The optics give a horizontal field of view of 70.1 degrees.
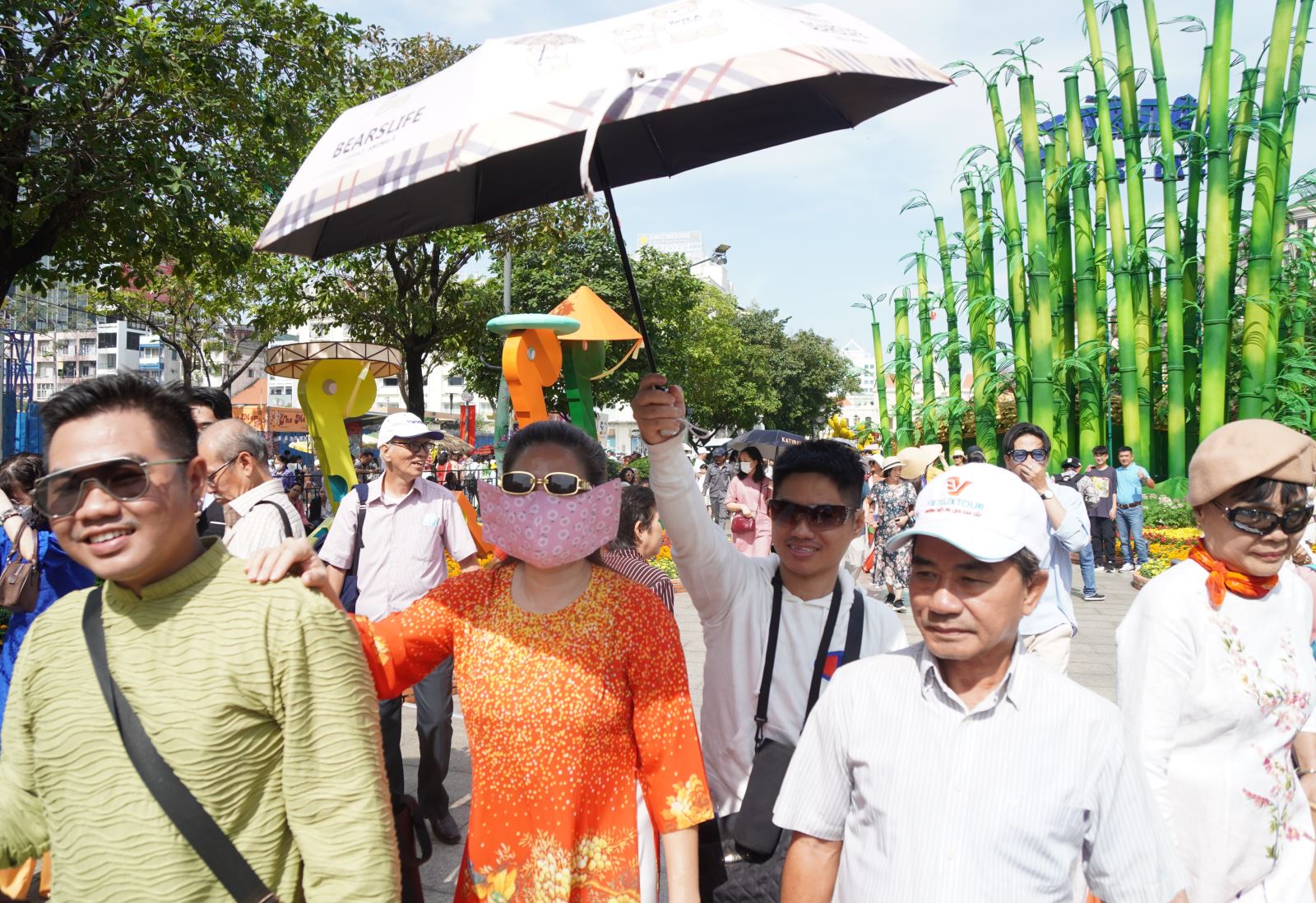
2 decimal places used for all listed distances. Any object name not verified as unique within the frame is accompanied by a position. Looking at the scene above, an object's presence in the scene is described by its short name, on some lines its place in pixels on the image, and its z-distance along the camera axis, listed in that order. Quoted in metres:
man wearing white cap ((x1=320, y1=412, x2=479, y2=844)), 4.32
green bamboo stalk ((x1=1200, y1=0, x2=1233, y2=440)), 16.88
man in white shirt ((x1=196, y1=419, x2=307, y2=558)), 3.78
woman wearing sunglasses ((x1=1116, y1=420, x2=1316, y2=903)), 2.19
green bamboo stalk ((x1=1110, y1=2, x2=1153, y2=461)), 18.47
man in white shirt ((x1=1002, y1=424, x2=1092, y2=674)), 4.32
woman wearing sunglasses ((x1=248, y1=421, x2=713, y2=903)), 1.96
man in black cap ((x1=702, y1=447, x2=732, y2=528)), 17.31
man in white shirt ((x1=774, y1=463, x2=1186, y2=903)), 1.58
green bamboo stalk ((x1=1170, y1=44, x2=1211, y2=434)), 18.12
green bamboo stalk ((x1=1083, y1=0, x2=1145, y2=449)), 18.33
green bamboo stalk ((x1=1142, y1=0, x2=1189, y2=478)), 17.89
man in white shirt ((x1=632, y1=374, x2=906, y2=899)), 2.32
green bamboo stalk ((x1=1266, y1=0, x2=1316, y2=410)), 16.53
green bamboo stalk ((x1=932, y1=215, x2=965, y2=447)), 22.97
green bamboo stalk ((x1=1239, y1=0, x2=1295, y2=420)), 16.66
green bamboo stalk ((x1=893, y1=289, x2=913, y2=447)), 25.80
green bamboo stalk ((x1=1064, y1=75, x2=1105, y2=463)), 19.06
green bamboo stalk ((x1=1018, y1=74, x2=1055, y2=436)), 19.41
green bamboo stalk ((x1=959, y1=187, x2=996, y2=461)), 21.69
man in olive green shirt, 1.52
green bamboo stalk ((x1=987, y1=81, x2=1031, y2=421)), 20.69
